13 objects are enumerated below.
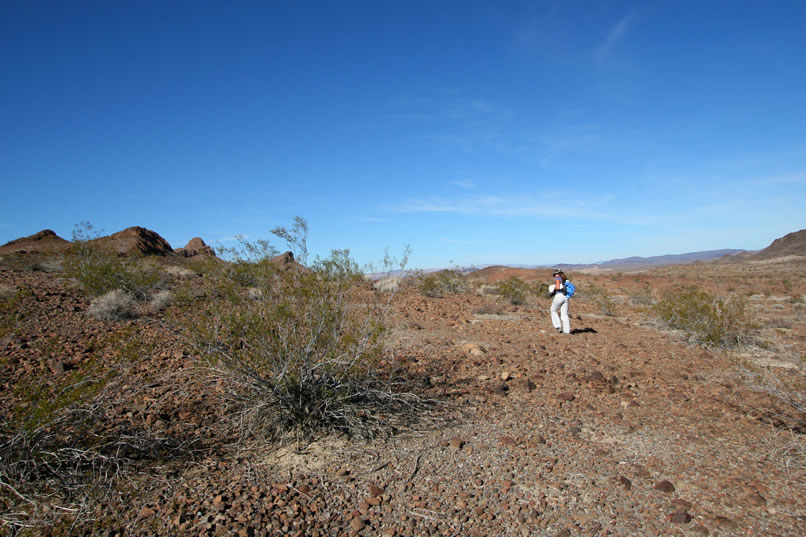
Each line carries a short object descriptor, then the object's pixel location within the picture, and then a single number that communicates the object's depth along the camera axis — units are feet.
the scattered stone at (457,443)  13.41
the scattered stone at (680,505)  10.01
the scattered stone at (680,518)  9.55
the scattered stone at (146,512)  9.40
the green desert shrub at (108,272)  35.01
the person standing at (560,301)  31.68
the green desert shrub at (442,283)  55.88
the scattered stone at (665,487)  10.74
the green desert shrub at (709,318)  28.63
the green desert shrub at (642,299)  58.54
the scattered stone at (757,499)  10.03
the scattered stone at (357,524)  9.56
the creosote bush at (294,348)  13.70
